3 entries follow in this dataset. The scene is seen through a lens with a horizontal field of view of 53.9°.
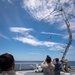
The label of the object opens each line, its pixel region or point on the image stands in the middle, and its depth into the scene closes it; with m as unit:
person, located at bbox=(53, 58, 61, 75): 2.40
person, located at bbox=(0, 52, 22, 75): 0.84
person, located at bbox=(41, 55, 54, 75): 1.95
